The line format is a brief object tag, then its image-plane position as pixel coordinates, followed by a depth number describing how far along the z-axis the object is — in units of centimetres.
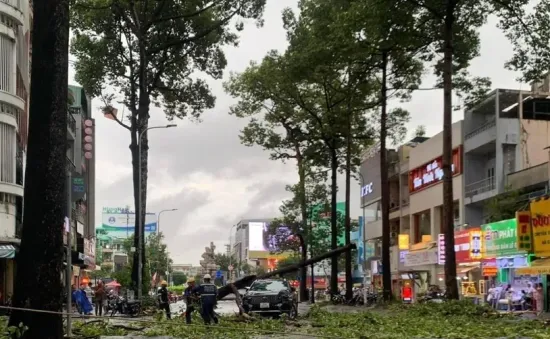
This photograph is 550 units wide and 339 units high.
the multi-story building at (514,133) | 4209
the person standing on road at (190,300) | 2119
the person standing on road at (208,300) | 2003
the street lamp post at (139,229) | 3388
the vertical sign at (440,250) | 4515
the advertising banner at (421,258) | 5122
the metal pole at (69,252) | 1356
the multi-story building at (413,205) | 5134
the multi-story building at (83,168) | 5209
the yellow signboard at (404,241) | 5894
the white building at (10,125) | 2880
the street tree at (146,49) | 3397
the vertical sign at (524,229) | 2250
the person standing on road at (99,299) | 3344
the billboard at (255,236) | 16975
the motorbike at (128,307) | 3009
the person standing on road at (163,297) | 2728
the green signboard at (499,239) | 3568
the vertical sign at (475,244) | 4141
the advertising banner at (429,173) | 4819
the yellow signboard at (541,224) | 2159
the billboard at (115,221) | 13775
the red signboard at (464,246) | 4234
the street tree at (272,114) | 4885
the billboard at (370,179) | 6781
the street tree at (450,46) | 2398
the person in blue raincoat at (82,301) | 2720
